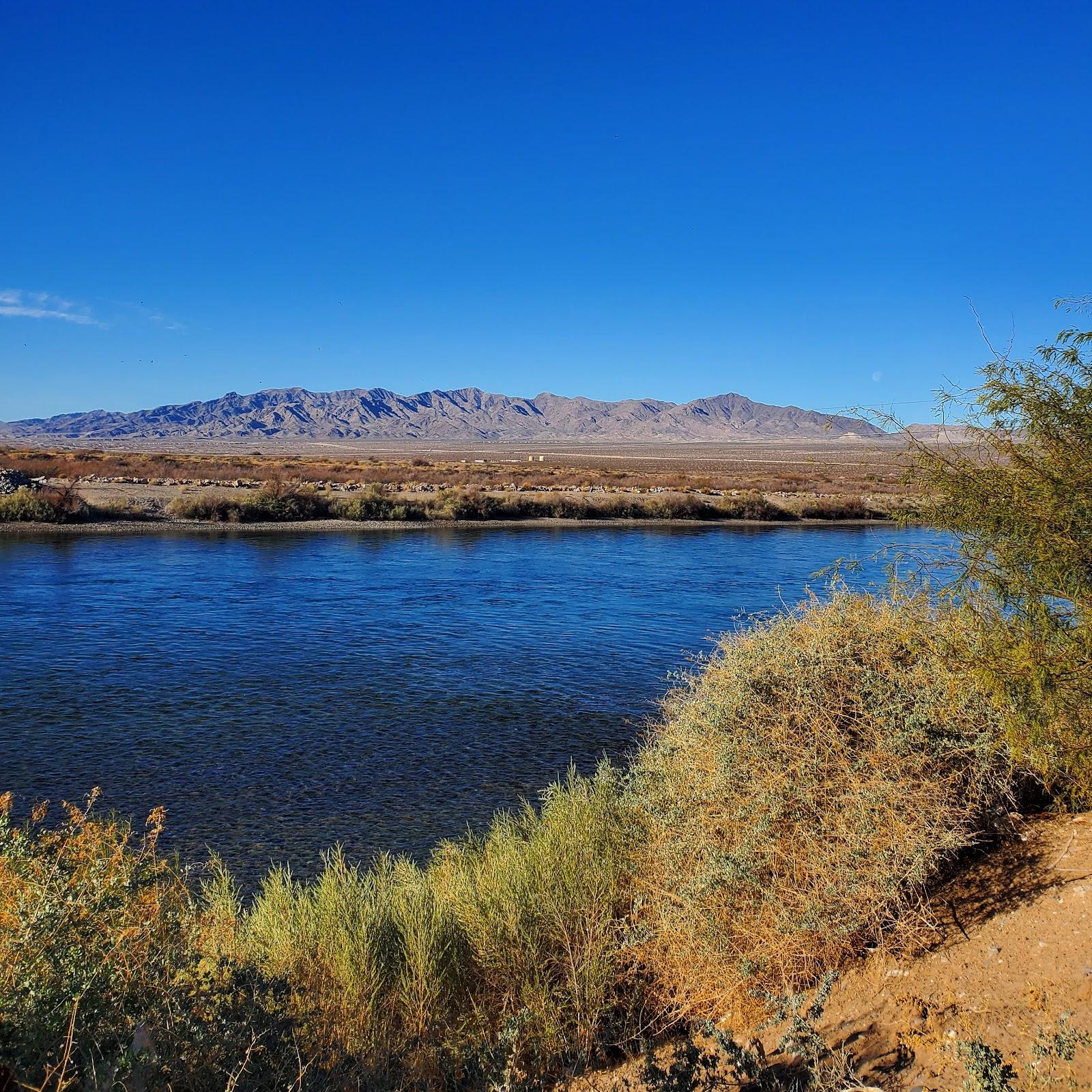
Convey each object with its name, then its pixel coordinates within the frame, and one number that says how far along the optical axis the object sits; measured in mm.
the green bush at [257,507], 36906
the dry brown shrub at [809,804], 5055
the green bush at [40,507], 33656
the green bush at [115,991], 3467
